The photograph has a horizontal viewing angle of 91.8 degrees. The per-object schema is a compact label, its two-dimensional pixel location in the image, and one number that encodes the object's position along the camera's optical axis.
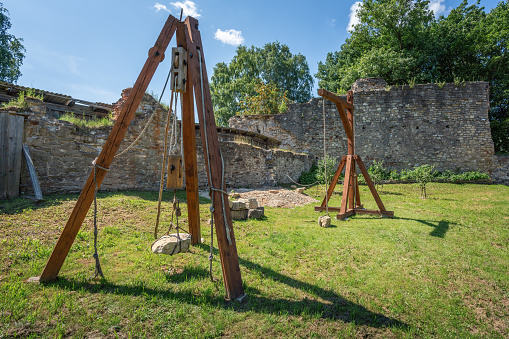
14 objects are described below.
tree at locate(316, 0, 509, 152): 17.23
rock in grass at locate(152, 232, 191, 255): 2.77
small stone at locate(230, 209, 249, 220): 6.19
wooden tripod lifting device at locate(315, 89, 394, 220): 6.48
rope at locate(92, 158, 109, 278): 2.75
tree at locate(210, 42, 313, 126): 31.06
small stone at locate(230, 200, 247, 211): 6.15
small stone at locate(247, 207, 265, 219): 6.36
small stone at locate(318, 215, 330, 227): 5.61
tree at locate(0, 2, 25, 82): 20.83
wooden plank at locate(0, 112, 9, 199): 5.84
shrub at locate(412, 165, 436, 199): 10.46
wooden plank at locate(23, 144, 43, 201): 5.86
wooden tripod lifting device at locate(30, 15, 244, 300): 2.59
